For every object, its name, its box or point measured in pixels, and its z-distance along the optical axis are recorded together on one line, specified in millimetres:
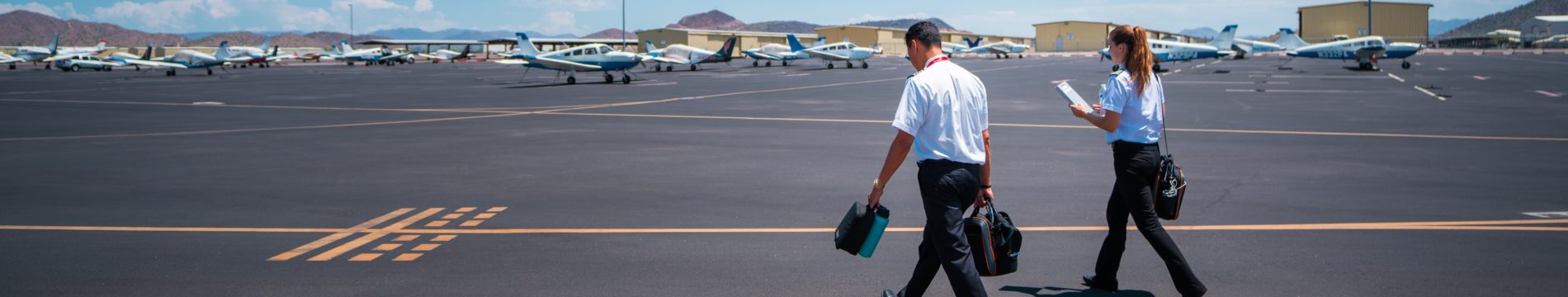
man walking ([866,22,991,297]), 4438
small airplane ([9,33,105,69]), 81250
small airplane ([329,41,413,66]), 92938
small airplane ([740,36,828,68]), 69375
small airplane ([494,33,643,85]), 38406
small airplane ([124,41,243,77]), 60562
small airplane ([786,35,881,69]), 63509
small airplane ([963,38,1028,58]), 102250
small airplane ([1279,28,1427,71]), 46594
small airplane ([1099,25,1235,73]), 53594
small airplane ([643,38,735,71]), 58862
